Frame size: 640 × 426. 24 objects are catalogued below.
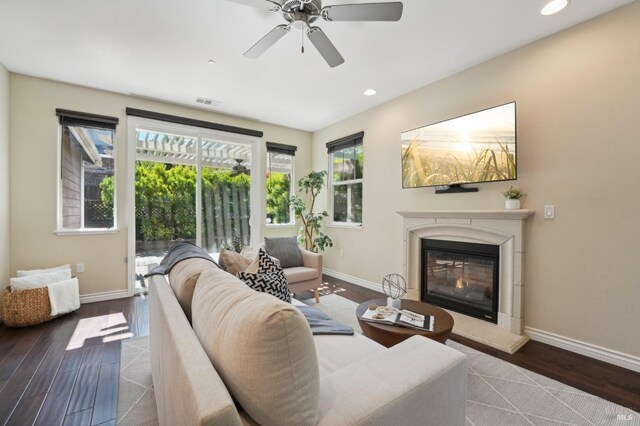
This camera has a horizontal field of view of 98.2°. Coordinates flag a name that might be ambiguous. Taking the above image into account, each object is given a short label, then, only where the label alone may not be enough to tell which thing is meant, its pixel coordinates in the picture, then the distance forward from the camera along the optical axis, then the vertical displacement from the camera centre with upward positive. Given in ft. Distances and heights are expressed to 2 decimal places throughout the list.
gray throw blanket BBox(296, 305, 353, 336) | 5.54 -2.33
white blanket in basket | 9.32 -2.90
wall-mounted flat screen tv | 8.52 +2.23
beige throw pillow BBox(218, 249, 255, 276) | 6.92 -1.25
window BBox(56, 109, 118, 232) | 11.07 +1.70
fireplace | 9.24 -2.29
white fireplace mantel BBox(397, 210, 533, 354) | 8.25 -1.47
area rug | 5.14 -3.79
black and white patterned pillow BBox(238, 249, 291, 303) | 5.71 -1.46
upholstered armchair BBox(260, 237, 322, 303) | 10.50 -2.21
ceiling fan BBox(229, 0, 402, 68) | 5.60 +4.26
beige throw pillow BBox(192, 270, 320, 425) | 2.31 -1.30
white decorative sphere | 11.36 -3.02
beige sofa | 2.31 -1.53
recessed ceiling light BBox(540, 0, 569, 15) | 6.68 +5.13
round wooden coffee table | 5.80 -2.50
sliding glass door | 12.59 +1.17
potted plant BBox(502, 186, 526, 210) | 8.46 +0.50
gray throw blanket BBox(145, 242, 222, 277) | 5.89 -0.95
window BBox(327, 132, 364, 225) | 14.66 +1.98
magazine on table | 6.09 -2.42
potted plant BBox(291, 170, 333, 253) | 15.25 -0.30
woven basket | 8.71 -2.99
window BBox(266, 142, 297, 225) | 16.24 +1.87
